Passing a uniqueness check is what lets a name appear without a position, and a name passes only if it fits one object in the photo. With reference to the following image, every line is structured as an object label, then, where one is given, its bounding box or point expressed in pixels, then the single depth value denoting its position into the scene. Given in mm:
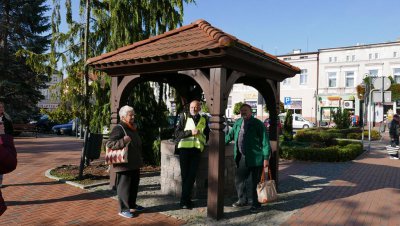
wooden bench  19753
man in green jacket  5531
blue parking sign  21388
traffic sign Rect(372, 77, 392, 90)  13355
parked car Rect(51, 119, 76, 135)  23938
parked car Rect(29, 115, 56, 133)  25281
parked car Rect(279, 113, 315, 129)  32812
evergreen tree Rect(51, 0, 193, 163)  8344
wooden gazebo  5051
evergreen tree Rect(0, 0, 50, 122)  21797
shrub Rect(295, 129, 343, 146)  15750
